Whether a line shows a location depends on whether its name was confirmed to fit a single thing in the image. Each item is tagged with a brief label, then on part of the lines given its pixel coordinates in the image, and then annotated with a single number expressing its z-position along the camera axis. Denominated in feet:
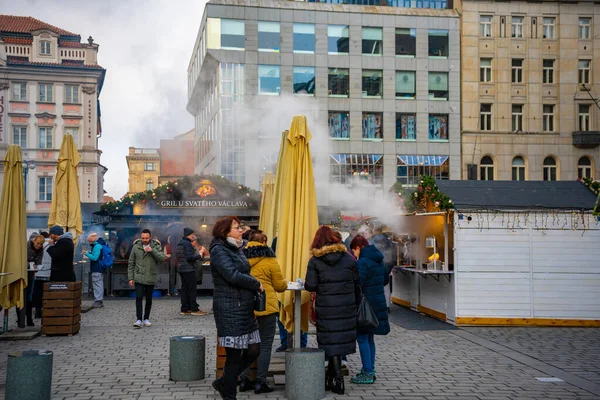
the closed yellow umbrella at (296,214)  27.17
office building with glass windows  132.57
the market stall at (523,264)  43.09
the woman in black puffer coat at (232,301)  21.57
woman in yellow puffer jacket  23.84
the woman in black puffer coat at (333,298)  24.49
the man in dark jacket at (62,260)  39.52
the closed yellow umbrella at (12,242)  36.76
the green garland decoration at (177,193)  72.54
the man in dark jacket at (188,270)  47.85
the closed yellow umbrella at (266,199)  47.80
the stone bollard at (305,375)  23.04
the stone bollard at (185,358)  26.21
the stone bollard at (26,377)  21.71
